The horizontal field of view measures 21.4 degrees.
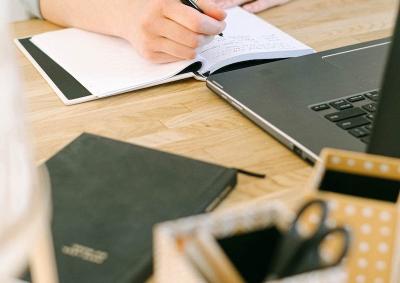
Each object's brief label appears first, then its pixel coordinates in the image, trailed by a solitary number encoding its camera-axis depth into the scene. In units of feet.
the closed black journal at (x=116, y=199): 2.65
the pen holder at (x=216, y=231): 2.27
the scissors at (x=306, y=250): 2.22
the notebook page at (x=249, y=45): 3.73
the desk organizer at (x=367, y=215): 2.43
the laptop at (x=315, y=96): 3.19
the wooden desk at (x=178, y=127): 3.14
